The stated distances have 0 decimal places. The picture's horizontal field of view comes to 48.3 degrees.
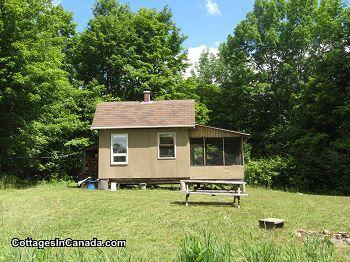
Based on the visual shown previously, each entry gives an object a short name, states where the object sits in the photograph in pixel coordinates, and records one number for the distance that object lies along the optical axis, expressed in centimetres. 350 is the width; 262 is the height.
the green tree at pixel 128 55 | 3225
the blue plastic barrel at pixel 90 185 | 2038
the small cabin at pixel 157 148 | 2038
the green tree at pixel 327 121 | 2328
